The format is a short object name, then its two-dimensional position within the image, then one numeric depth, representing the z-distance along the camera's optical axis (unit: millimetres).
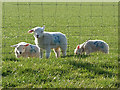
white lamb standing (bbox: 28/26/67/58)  17562
